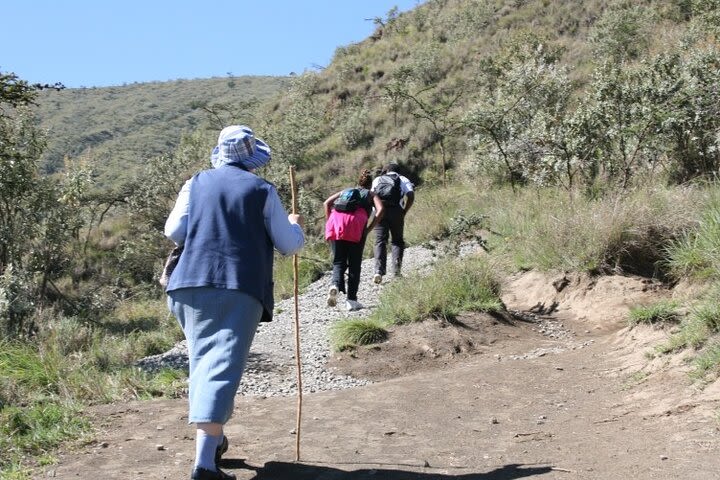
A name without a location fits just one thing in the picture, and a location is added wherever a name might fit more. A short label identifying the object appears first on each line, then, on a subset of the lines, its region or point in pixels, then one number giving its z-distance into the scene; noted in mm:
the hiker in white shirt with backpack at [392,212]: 10852
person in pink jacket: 9781
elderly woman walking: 4008
